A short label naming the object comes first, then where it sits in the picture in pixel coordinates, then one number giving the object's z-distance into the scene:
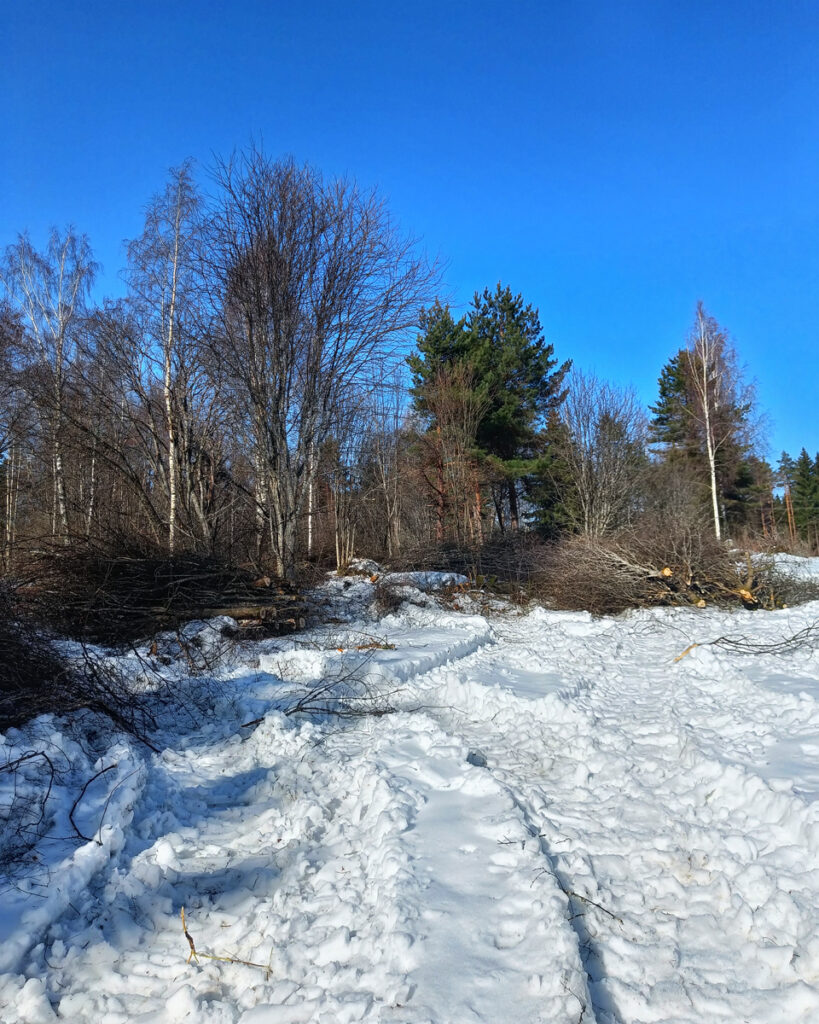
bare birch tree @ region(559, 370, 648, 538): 25.01
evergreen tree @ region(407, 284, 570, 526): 25.11
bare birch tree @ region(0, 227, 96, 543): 15.92
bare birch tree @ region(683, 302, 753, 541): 27.89
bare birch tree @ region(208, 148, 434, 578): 11.09
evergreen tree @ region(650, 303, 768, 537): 28.14
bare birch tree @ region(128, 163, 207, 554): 13.83
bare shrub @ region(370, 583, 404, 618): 12.96
